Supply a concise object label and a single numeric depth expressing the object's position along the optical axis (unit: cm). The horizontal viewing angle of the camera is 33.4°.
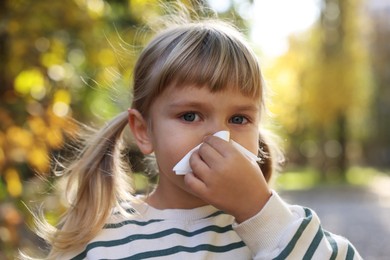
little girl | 150
